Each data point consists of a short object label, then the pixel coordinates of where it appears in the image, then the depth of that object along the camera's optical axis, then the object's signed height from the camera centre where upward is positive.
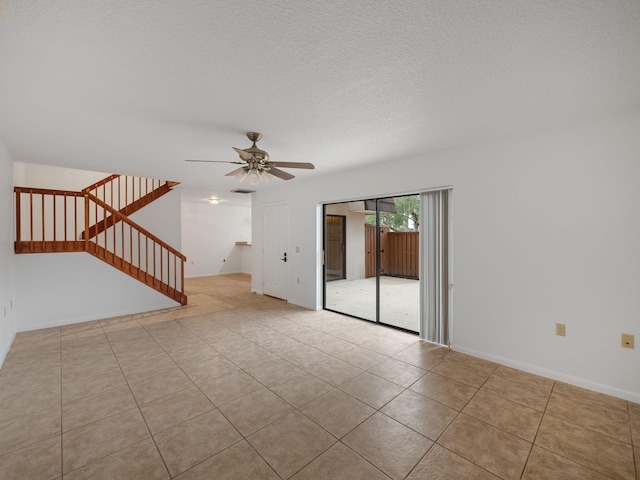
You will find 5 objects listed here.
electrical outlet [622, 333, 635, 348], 2.36 -0.86
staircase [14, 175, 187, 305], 4.75 +0.17
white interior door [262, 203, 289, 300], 5.90 -0.20
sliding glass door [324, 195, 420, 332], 6.18 -0.40
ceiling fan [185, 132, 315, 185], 2.70 +0.77
